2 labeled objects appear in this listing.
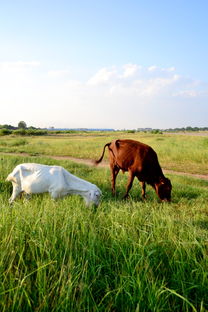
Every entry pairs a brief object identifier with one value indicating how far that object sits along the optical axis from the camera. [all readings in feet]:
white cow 17.11
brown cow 23.00
